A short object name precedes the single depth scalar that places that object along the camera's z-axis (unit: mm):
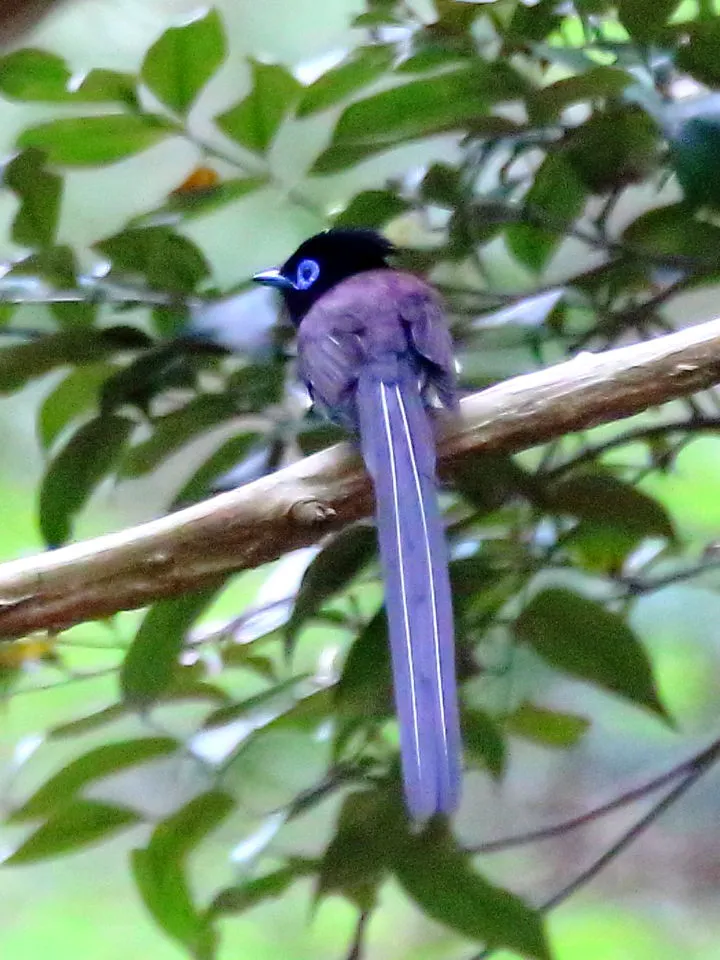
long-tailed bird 5073
